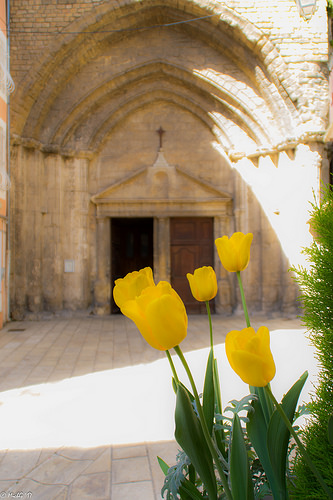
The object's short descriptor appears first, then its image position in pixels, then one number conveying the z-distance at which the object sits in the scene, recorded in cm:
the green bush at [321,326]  90
